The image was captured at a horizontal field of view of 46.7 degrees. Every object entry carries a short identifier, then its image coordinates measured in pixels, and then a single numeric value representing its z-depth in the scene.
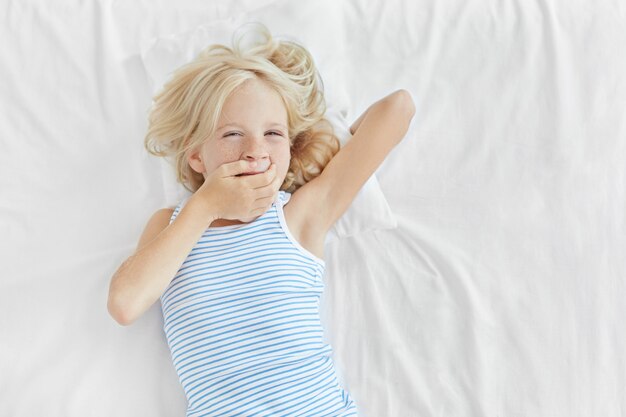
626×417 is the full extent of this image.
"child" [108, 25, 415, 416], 1.31
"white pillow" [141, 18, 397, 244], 1.47
